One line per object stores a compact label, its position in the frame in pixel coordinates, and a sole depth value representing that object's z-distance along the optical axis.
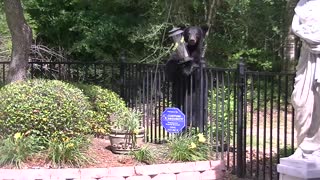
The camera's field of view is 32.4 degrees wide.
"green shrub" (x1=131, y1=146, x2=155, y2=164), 7.72
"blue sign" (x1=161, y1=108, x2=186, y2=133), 8.16
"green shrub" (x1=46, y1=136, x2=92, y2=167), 7.33
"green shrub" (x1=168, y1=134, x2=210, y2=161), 7.73
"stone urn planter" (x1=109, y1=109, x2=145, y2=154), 8.20
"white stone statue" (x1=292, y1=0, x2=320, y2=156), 5.39
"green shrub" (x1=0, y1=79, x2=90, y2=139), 7.73
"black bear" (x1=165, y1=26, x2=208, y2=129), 8.61
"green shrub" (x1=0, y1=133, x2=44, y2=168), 7.28
